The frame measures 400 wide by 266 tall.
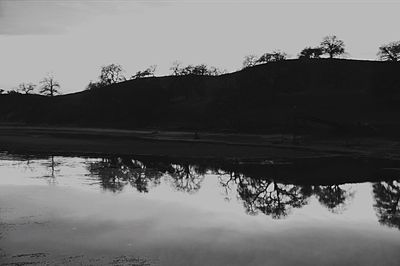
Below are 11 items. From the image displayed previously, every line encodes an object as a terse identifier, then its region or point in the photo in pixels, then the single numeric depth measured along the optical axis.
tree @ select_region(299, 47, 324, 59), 131.16
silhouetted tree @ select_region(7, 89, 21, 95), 185.71
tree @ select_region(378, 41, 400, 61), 104.31
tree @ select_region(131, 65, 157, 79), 156.88
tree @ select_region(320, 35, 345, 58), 127.75
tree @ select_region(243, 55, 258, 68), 130.40
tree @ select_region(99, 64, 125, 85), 161.88
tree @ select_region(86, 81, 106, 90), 177.76
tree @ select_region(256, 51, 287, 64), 117.15
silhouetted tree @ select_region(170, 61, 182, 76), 153.07
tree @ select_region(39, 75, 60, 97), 189.25
